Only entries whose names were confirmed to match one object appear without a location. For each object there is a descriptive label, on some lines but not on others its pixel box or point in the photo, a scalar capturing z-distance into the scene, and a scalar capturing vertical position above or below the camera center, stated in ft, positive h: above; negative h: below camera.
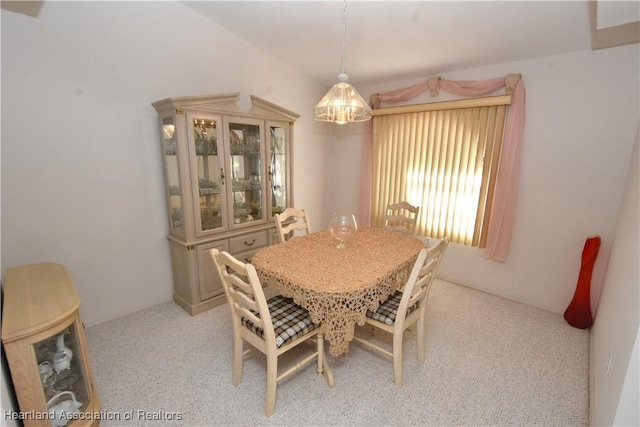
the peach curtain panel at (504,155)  8.46 +0.25
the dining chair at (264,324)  4.66 -3.00
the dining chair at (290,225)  8.12 -1.81
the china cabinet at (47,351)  3.92 -2.88
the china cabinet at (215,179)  7.74 -0.59
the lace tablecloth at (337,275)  4.97 -2.09
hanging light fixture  6.12 +1.16
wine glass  6.69 -1.51
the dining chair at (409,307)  5.24 -2.98
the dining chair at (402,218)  8.75 -1.72
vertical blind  9.20 +0.04
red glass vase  7.54 -3.36
